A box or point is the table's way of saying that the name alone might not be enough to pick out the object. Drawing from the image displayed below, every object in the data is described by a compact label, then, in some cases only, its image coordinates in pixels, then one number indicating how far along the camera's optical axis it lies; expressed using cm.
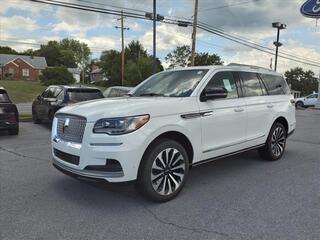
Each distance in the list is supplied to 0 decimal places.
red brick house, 6195
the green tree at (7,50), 8557
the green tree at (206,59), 4742
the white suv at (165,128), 297
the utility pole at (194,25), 1844
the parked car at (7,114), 697
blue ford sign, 2080
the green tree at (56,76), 4115
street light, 2658
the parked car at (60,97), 822
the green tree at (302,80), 7011
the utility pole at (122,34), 3446
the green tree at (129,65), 3915
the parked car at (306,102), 2511
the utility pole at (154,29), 1646
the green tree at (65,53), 8232
